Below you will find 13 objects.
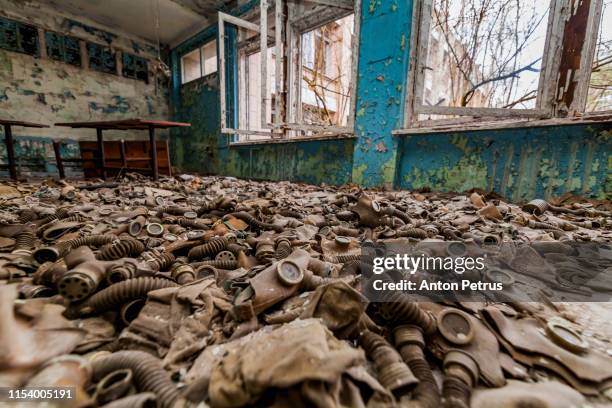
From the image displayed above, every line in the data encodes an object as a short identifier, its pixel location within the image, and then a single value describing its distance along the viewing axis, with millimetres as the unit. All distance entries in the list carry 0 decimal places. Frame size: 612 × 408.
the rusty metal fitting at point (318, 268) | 1172
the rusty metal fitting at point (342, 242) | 1511
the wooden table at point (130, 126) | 4244
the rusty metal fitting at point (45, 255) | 1282
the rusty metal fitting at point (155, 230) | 1688
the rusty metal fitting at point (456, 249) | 1311
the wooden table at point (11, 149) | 4335
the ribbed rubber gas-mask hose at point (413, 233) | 1612
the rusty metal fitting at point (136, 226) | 1685
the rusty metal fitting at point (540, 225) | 1897
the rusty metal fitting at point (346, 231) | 1845
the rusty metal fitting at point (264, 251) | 1351
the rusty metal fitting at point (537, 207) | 2334
